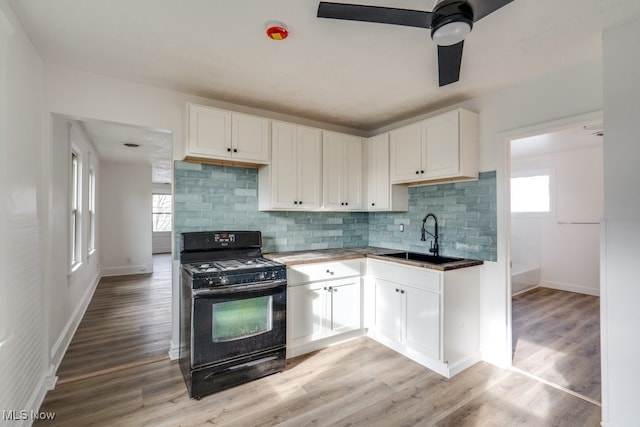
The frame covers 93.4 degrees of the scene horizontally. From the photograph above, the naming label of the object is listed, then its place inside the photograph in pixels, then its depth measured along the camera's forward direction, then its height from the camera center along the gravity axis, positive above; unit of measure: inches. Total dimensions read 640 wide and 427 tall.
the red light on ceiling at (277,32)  71.4 +43.9
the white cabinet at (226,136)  104.2 +28.2
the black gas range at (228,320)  89.0 -33.4
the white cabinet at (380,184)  136.0 +14.0
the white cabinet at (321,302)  111.7 -34.5
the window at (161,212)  385.4 +2.2
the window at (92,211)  206.6 +2.4
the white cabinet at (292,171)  120.6 +17.7
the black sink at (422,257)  118.2 -18.6
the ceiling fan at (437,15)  51.1 +34.9
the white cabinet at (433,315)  101.3 -36.3
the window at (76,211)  154.1 +1.8
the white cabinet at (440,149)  109.0 +24.9
